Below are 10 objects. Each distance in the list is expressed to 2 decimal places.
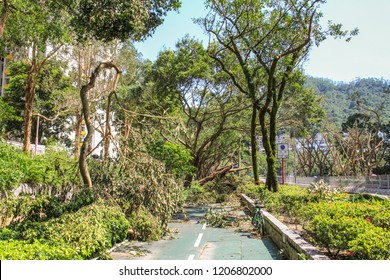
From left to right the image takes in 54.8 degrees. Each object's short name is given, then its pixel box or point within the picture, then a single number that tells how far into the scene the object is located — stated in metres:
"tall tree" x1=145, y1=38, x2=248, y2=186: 25.77
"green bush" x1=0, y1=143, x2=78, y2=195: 13.38
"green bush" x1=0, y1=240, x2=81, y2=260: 6.16
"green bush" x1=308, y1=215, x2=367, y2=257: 6.91
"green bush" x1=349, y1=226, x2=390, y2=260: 6.05
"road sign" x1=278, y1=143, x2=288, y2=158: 24.98
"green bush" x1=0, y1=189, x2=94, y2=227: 10.98
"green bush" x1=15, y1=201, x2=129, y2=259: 8.05
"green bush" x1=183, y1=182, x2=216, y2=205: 24.28
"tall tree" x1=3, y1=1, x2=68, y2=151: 14.58
